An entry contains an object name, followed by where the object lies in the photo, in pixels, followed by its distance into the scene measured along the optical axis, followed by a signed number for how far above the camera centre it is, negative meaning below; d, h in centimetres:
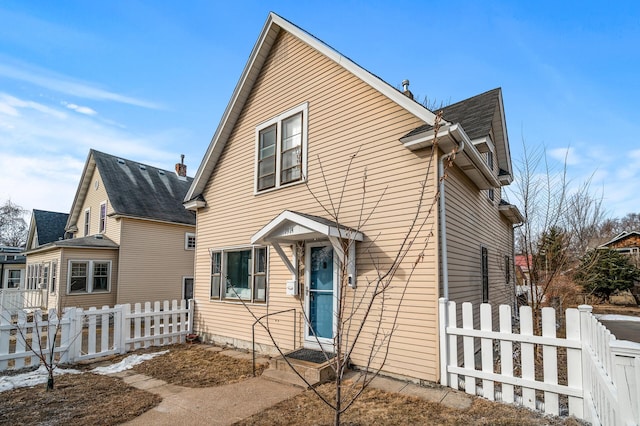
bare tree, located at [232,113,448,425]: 544 -57
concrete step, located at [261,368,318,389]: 521 -204
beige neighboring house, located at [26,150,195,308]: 1499 +26
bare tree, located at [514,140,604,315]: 859 +123
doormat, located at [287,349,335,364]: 580 -189
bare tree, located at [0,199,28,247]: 3953 +312
